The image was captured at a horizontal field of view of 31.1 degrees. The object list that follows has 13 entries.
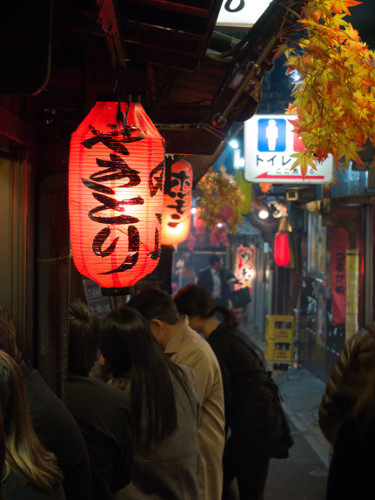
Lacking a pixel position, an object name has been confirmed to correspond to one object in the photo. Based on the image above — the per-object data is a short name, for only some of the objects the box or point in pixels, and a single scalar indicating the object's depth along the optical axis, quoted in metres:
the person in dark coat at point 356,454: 2.33
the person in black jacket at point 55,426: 3.24
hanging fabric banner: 15.09
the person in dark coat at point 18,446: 2.69
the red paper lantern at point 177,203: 9.56
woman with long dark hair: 4.36
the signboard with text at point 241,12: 5.85
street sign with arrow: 11.85
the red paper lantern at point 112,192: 4.36
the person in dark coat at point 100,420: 4.00
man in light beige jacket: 5.57
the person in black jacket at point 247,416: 6.52
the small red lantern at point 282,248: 20.56
